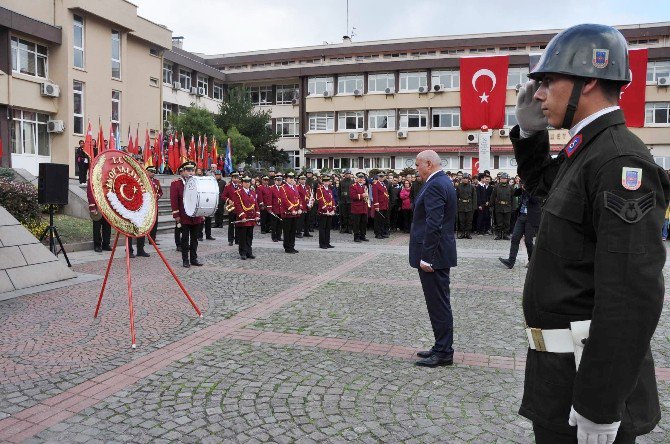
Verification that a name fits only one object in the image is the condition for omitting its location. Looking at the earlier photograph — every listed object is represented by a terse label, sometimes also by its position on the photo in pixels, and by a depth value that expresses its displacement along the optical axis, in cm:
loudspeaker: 1133
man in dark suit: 535
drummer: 1150
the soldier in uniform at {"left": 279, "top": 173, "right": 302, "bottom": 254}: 1404
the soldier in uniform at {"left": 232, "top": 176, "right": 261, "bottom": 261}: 1279
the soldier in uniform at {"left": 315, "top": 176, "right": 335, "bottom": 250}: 1522
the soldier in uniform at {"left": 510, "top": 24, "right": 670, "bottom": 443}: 169
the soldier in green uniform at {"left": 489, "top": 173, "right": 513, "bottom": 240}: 1821
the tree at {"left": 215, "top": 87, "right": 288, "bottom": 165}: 4041
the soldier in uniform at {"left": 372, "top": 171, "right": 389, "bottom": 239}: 1834
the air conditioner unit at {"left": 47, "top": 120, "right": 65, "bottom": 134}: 2862
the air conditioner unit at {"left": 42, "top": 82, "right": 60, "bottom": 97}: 2789
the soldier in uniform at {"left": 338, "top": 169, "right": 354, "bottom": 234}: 2011
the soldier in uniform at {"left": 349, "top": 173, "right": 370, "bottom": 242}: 1691
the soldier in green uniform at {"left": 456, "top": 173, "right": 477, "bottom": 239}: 1872
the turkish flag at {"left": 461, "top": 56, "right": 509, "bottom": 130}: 2347
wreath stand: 598
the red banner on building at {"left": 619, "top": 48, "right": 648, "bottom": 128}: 2156
